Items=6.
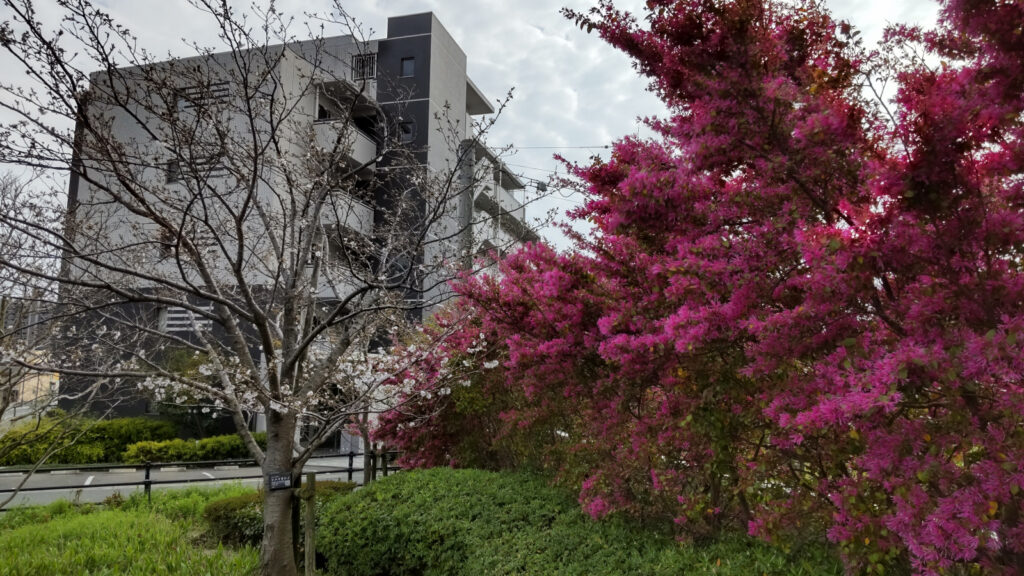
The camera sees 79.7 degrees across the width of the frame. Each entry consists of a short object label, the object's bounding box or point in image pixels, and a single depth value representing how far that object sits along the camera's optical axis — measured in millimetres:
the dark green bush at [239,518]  7496
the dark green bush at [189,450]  16094
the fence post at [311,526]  5414
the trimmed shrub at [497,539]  3762
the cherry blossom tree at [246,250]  3947
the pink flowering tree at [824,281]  2305
